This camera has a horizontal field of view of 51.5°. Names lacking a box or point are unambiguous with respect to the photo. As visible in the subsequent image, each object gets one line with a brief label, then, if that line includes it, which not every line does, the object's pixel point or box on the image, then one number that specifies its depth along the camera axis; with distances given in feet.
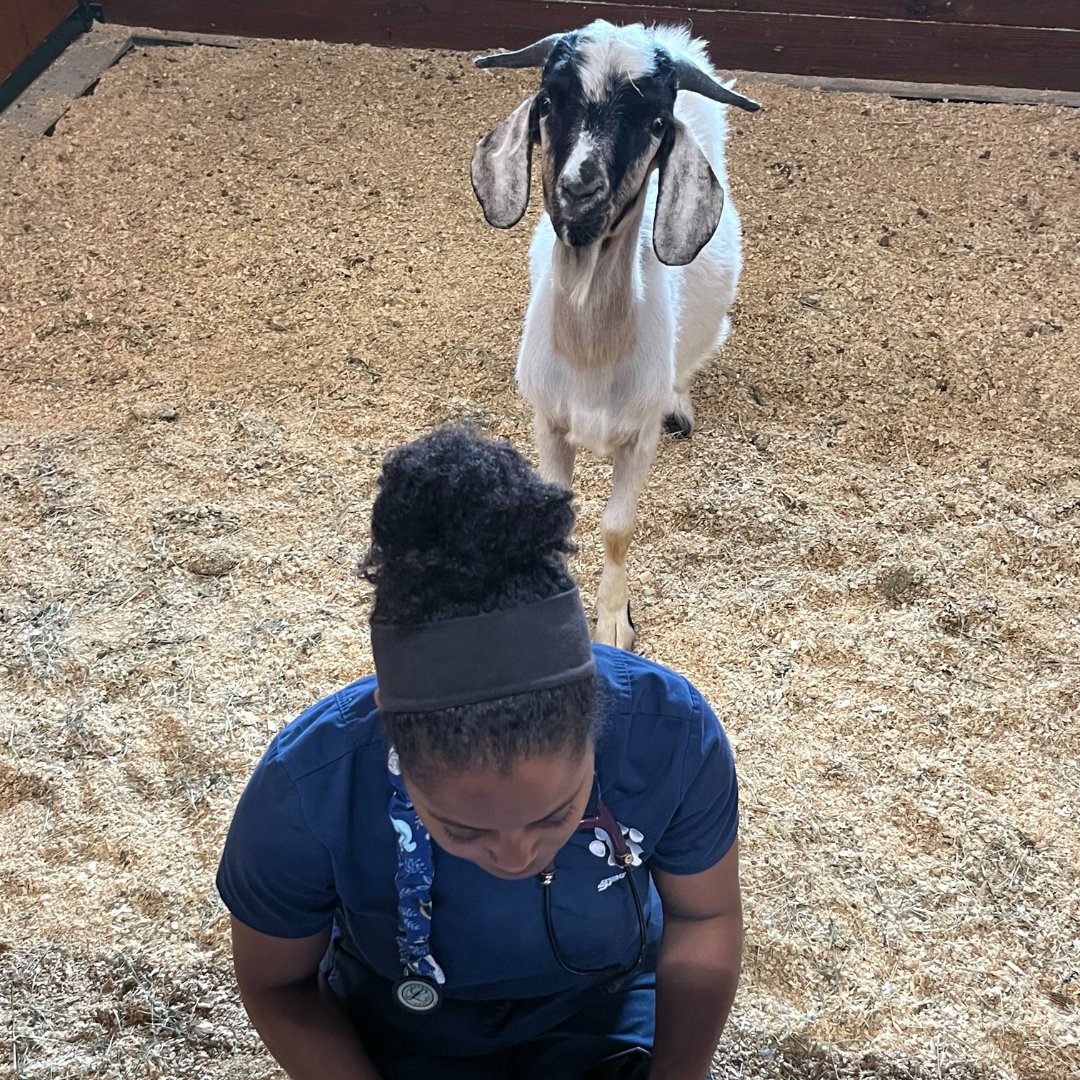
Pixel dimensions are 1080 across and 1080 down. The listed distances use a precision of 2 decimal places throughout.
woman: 3.69
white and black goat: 7.33
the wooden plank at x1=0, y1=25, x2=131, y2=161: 15.38
